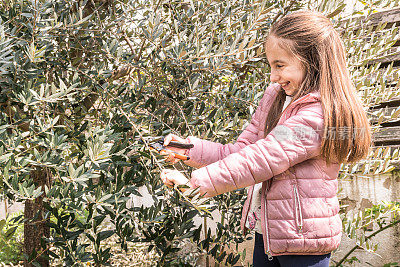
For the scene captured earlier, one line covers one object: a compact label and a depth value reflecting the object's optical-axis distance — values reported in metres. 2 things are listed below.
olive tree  1.50
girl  1.49
